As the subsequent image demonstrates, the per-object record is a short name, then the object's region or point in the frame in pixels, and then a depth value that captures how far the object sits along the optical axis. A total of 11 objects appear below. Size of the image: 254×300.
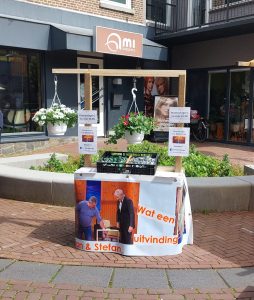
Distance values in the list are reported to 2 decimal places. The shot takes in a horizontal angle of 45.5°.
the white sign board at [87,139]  3.39
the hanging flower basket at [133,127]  5.22
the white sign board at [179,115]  3.19
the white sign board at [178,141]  3.24
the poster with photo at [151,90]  10.87
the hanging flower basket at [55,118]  6.86
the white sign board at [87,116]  3.36
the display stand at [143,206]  3.11
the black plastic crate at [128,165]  3.14
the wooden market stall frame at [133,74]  3.21
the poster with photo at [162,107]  9.90
